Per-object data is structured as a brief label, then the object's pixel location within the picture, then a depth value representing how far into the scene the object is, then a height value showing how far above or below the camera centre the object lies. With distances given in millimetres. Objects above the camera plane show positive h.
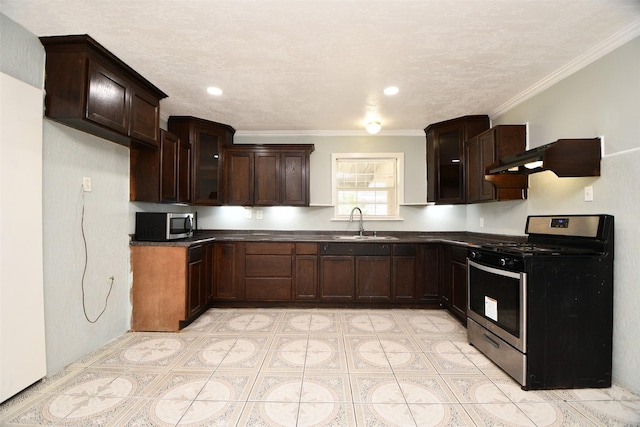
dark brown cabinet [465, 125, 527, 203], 2951 +624
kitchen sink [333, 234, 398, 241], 3844 -357
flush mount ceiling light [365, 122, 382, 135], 3537 +1046
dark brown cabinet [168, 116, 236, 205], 3709 +797
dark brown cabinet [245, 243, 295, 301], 3738 -786
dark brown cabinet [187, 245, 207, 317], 3072 -789
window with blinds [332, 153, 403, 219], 4395 +396
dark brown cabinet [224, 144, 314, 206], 4047 +501
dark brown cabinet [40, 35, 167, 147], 2104 +965
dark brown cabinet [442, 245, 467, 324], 3186 -824
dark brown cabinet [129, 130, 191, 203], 3059 +429
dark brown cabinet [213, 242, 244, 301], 3734 -762
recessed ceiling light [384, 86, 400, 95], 2836 +1218
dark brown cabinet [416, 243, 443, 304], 3707 -828
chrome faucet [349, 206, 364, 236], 4207 -118
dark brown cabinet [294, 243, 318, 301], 3734 -772
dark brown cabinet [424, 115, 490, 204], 3607 +753
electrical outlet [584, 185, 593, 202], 2213 +145
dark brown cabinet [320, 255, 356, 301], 3717 -860
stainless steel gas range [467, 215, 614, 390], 1999 -726
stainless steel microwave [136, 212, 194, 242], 3025 -155
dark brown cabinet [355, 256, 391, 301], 3707 -855
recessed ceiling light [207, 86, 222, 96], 2859 +1224
